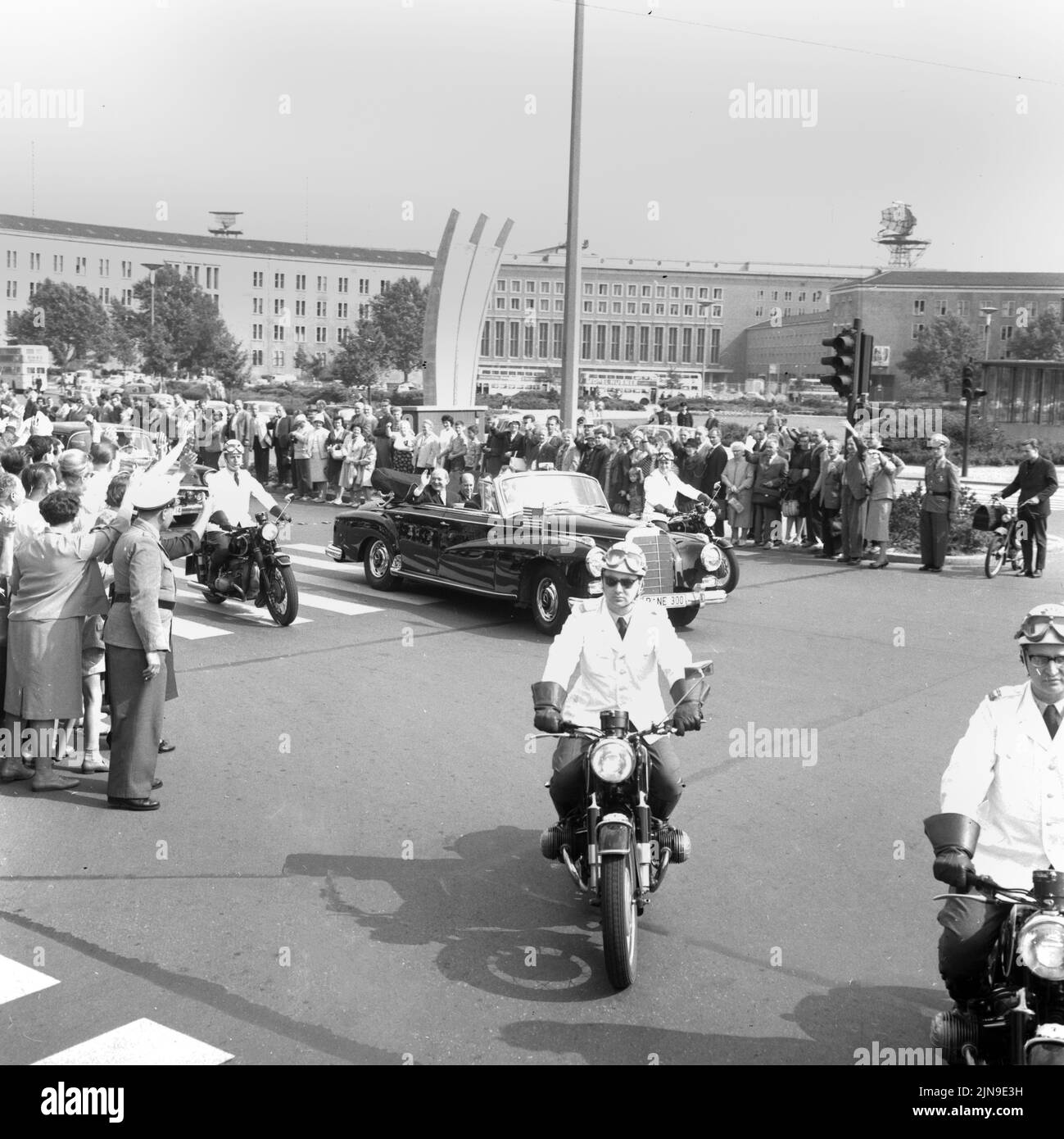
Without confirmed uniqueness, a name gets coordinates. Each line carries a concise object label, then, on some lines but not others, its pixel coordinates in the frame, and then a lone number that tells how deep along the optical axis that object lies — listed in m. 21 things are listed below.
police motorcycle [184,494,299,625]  12.85
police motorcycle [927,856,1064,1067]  3.62
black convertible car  12.61
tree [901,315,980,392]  106.12
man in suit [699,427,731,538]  20.25
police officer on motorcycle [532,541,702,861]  5.75
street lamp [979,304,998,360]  123.69
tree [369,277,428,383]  96.12
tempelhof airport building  138.00
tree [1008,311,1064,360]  109.06
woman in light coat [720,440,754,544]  20.16
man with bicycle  16.88
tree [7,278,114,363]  99.12
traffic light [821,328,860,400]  18.95
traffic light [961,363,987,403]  35.25
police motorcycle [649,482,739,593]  14.49
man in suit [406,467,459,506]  14.95
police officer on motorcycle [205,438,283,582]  13.59
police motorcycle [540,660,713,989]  4.98
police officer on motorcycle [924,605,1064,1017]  4.00
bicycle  16.92
